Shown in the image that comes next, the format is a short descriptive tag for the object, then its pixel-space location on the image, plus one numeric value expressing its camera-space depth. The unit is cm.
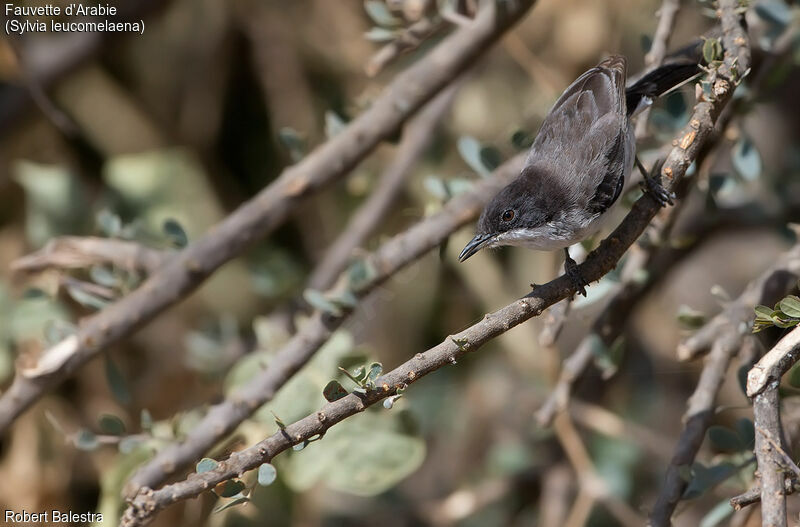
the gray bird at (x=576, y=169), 504
